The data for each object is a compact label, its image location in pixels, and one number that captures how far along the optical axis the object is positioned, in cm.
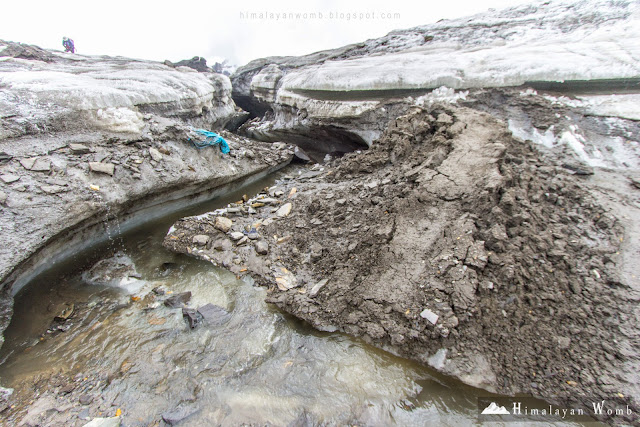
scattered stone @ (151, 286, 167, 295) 361
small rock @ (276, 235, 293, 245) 412
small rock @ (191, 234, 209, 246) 416
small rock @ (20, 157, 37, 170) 377
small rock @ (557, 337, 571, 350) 233
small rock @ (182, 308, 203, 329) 309
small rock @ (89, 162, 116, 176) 420
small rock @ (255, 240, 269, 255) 397
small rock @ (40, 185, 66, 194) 370
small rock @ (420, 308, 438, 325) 252
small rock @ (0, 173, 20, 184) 353
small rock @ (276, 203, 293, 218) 467
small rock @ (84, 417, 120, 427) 220
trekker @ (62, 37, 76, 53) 1225
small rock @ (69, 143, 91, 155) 428
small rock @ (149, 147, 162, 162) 493
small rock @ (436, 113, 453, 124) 456
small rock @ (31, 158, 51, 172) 382
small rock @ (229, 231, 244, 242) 423
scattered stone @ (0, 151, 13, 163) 371
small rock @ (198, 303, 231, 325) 317
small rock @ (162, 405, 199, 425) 223
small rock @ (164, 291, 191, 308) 338
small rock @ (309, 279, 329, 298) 321
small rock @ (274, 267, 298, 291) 343
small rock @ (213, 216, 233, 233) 441
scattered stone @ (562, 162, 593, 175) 378
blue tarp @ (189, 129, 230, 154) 567
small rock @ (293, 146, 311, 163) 820
